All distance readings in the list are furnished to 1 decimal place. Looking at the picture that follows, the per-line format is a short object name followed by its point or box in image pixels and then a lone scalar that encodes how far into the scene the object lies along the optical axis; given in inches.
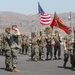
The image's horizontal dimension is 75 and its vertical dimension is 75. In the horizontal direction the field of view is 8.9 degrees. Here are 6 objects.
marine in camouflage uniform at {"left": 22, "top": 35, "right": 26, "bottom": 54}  1455.5
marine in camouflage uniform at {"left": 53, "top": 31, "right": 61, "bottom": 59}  1079.7
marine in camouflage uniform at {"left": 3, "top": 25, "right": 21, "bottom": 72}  769.6
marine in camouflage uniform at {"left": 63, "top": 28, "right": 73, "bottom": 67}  832.8
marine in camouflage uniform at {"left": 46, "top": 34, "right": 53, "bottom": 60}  1061.8
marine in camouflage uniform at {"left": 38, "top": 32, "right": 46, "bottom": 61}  1064.2
